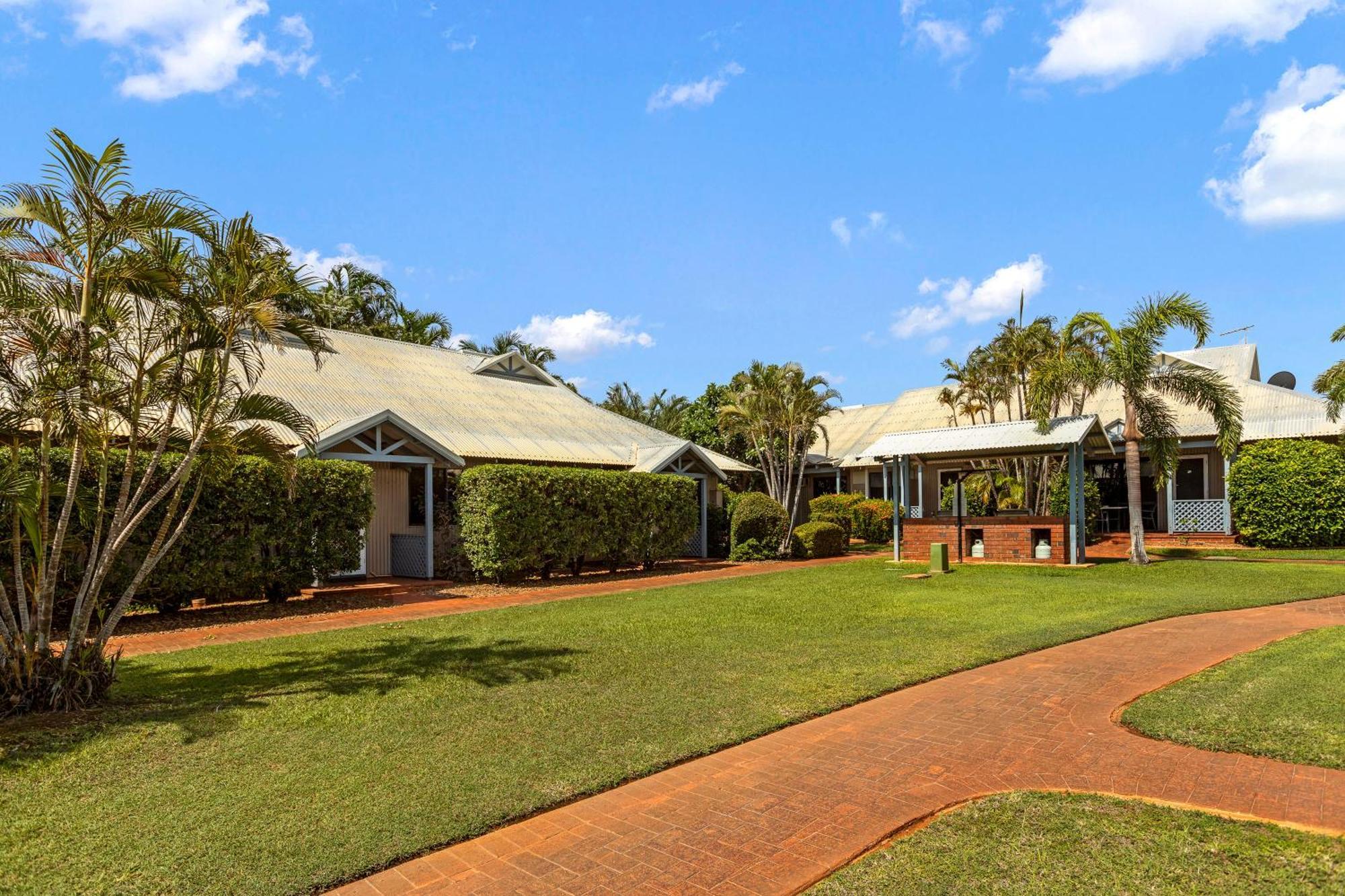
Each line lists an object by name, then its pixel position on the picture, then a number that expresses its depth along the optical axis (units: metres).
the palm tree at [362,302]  35.06
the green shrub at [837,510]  28.23
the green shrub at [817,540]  22.77
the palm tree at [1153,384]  18.17
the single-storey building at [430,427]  17.39
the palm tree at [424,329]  36.81
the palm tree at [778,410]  23.41
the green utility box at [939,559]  17.83
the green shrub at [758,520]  22.33
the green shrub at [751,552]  22.23
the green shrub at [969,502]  29.67
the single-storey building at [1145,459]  24.17
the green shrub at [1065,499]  24.83
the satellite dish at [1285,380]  31.70
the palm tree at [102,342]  6.85
